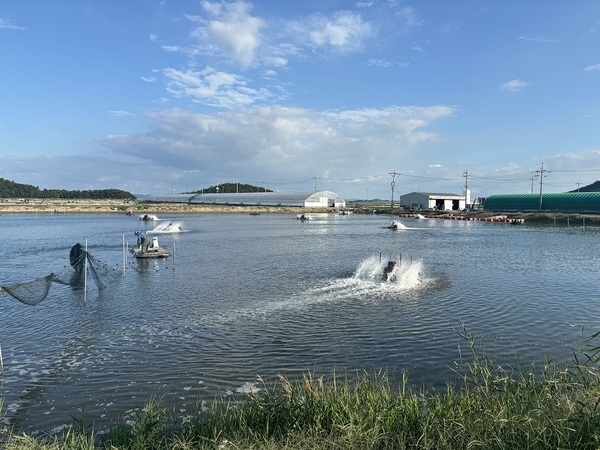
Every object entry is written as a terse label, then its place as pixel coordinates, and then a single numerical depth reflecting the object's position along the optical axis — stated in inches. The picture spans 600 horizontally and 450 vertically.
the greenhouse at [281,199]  6343.5
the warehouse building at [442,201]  5408.5
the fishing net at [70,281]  634.8
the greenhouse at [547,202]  3892.7
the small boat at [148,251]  1441.9
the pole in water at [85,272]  843.3
